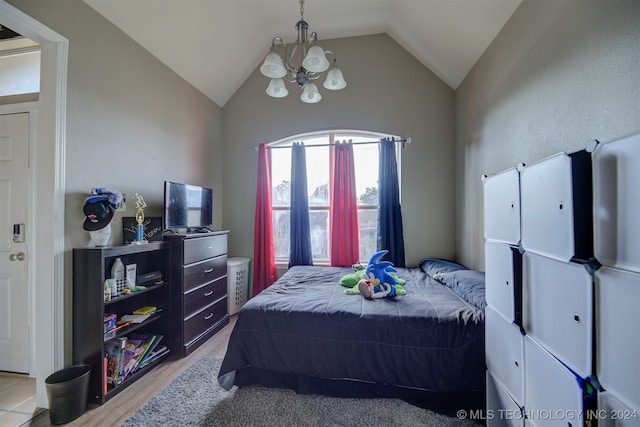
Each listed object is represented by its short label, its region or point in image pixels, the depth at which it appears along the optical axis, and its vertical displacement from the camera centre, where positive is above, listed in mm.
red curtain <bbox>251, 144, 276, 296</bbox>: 3621 -295
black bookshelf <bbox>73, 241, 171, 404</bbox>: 1791 -671
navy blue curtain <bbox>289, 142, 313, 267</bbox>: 3574 +44
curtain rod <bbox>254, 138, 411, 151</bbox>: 3410 +972
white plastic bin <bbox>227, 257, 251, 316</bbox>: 3324 -868
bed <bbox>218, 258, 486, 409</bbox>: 1622 -852
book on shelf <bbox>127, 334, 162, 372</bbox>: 2103 -1061
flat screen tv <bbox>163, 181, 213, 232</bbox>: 2500 +109
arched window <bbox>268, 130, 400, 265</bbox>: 3611 +417
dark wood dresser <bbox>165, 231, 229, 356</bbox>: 2426 -714
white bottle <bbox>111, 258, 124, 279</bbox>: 1984 -391
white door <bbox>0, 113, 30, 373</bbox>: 2096 -189
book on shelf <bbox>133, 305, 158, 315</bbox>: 2221 -788
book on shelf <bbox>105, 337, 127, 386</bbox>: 1894 -1027
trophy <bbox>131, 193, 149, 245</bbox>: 2226 -18
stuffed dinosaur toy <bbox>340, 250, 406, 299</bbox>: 2086 -554
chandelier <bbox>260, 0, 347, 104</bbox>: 1936 +1168
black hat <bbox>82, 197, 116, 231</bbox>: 1848 +17
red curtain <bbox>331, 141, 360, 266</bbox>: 3506 +63
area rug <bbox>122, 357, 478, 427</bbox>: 1573 -1226
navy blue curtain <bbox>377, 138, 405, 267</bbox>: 3350 +93
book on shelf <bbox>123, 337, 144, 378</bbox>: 1998 -1066
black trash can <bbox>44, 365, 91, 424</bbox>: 1609 -1092
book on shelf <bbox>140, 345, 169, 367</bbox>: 2170 -1176
